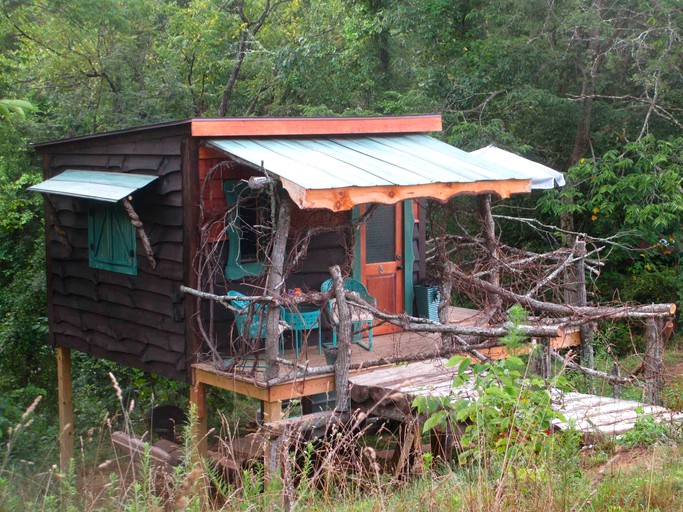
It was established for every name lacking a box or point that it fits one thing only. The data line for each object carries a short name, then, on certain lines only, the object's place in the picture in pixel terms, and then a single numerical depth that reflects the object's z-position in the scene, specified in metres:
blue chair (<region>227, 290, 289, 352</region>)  7.24
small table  8.04
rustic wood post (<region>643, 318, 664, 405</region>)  7.61
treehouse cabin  7.43
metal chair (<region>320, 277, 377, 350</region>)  7.73
